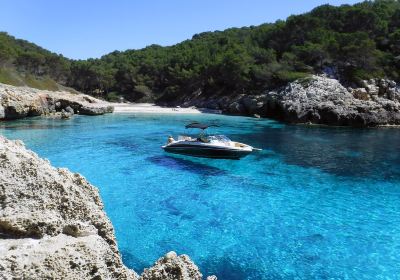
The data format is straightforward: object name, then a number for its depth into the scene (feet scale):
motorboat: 70.85
